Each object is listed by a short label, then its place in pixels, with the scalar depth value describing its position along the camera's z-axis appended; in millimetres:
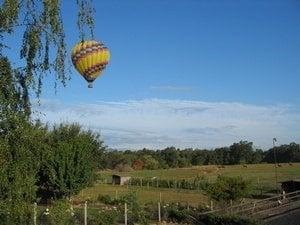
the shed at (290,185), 48281
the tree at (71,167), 41375
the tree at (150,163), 127562
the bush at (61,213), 21583
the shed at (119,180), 84500
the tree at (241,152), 159125
